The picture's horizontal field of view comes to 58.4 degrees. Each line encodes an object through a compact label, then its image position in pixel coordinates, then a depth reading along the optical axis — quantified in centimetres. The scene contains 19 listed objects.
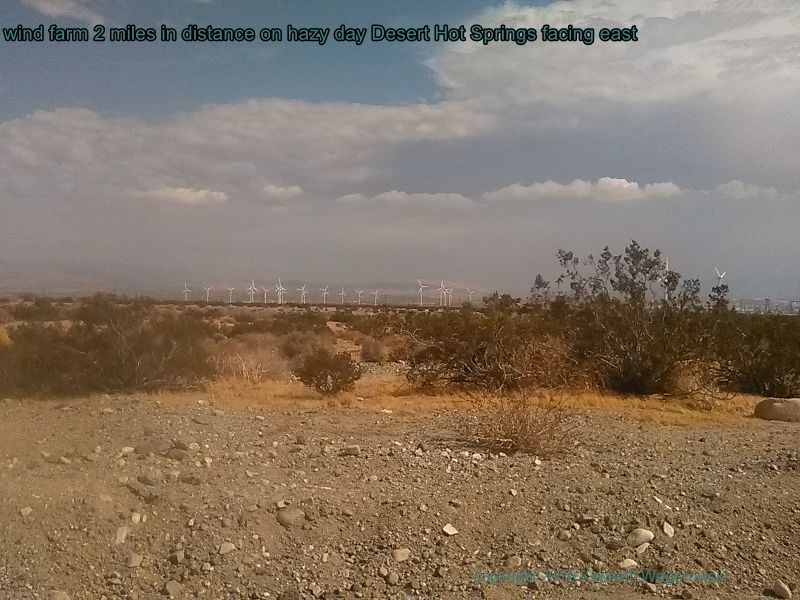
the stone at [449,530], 722
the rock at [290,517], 719
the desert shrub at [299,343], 2944
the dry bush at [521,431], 1009
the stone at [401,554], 677
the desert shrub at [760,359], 2188
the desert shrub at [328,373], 1792
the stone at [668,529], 739
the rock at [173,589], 605
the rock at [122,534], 657
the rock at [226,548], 659
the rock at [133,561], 632
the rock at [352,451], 965
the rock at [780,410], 1620
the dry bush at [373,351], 3225
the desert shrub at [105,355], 1590
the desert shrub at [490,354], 1812
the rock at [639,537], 718
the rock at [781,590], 648
